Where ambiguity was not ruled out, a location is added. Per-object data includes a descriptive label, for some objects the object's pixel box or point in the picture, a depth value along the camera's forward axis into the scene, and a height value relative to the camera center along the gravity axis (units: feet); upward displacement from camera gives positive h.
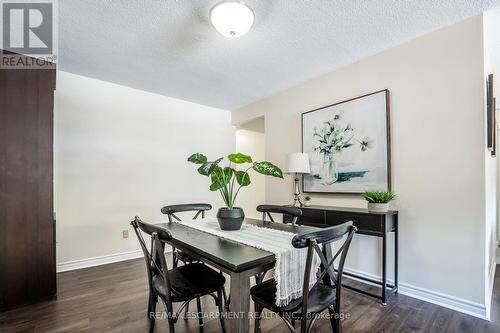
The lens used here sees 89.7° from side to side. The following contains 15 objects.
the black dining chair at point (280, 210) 7.26 -1.29
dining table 3.95 -1.58
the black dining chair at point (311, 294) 4.02 -2.42
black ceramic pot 6.18 -1.25
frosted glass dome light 5.79 +3.57
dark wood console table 7.26 -1.74
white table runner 4.35 -1.63
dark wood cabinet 6.95 -0.53
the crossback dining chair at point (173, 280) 4.79 -2.46
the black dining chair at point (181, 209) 7.14 -1.38
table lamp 9.79 +0.09
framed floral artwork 8.38 +0.81
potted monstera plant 5.98 -0.32
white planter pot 7.44 -1.21
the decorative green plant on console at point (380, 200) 7.46 -1.01
